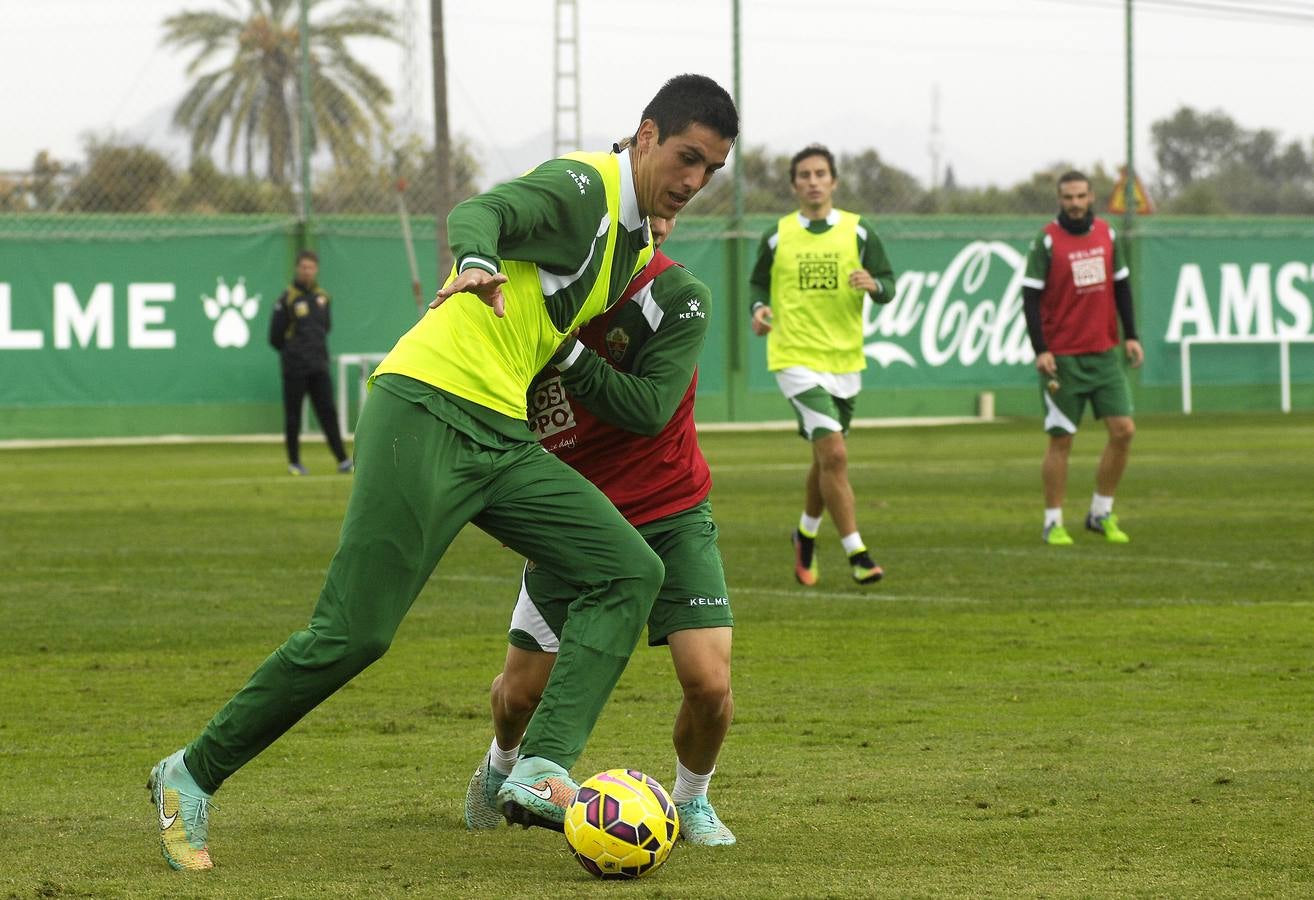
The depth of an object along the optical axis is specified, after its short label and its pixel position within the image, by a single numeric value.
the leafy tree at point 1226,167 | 36.53
